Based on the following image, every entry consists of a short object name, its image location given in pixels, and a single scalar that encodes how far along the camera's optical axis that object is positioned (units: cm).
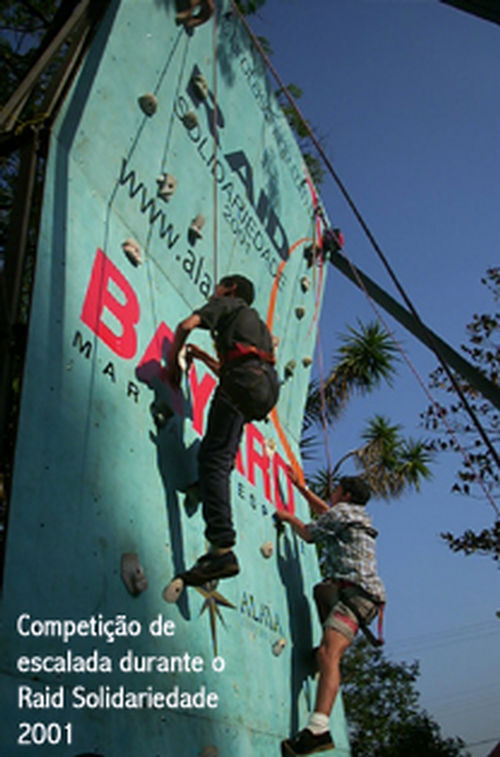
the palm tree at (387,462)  1111
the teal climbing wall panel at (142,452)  204
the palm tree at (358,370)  1111
